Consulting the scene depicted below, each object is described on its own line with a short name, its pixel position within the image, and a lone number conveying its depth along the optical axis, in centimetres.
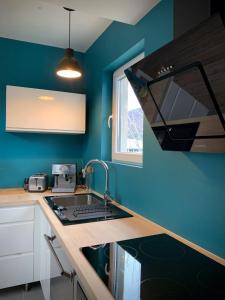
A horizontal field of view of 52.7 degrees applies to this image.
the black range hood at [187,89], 70
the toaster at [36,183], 226
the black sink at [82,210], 146
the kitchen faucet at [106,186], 185
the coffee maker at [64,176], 232
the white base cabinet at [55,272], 101
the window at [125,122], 182
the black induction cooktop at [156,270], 76
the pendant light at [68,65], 169
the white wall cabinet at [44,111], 214
